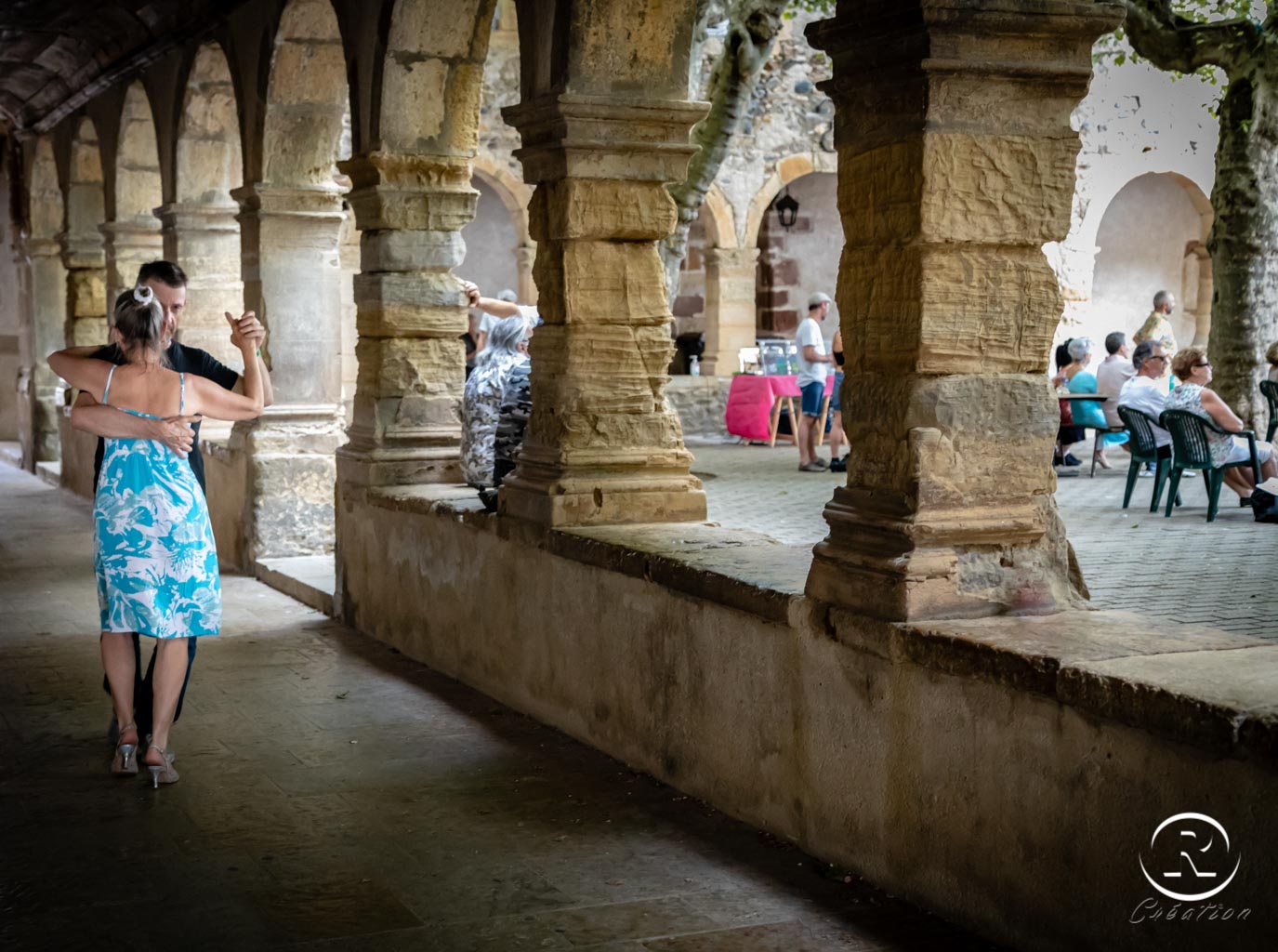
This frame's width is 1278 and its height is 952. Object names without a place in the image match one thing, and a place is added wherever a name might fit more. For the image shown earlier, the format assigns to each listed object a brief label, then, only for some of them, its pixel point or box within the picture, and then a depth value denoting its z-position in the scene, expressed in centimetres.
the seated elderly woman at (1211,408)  920
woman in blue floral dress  464
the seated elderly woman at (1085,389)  1205
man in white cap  1259
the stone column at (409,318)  711
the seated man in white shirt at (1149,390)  981
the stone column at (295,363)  886
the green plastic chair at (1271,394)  1230
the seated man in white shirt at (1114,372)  1236
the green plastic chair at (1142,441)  970
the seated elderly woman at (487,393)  645
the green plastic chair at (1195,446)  911
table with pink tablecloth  1568
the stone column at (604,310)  546
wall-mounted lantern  2020
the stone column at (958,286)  369
